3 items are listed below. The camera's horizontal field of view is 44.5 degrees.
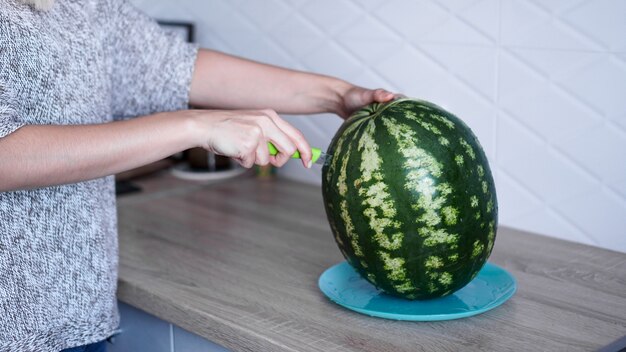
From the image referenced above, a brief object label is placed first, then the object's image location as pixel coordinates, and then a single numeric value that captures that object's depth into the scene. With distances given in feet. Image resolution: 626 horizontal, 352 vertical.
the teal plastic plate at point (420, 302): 3.82
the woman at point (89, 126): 3.52
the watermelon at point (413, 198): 3.63
